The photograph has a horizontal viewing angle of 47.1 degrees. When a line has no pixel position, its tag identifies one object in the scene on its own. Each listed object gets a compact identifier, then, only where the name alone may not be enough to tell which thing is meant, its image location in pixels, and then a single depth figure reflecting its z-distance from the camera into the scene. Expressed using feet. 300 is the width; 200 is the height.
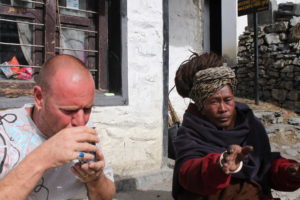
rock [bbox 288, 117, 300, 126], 25.55
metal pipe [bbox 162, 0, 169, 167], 13.41
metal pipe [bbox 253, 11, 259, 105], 29.55
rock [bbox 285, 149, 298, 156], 20.20
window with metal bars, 10.84
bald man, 4.29
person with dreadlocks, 6.57
